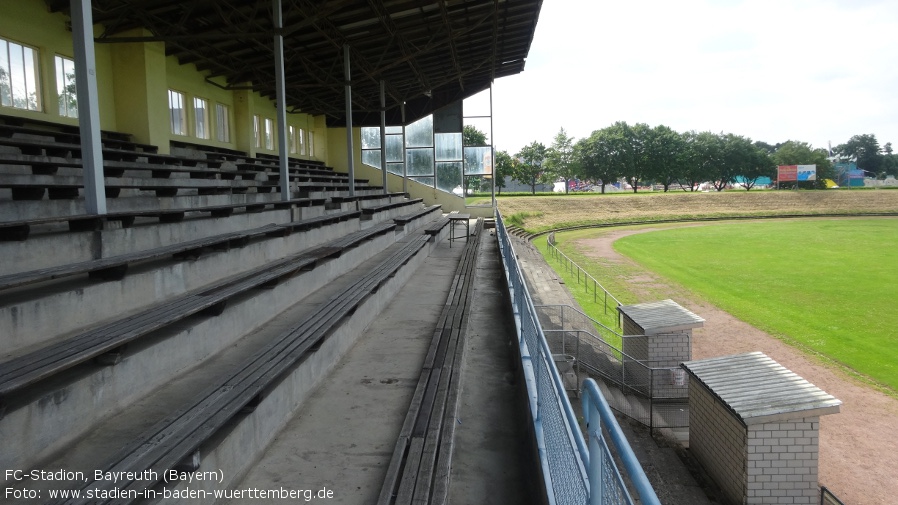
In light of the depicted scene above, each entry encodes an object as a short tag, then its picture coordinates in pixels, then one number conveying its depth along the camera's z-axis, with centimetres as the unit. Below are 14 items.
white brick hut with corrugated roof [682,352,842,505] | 745
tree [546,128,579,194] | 8543
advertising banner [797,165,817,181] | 7900
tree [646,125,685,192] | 8638
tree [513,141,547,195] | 8500
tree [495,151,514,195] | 8216
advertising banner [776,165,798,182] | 7920
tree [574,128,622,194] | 8569
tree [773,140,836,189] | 8669
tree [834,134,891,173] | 12938
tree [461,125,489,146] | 2828
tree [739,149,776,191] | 8981
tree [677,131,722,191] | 8706
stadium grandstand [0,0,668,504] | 321
